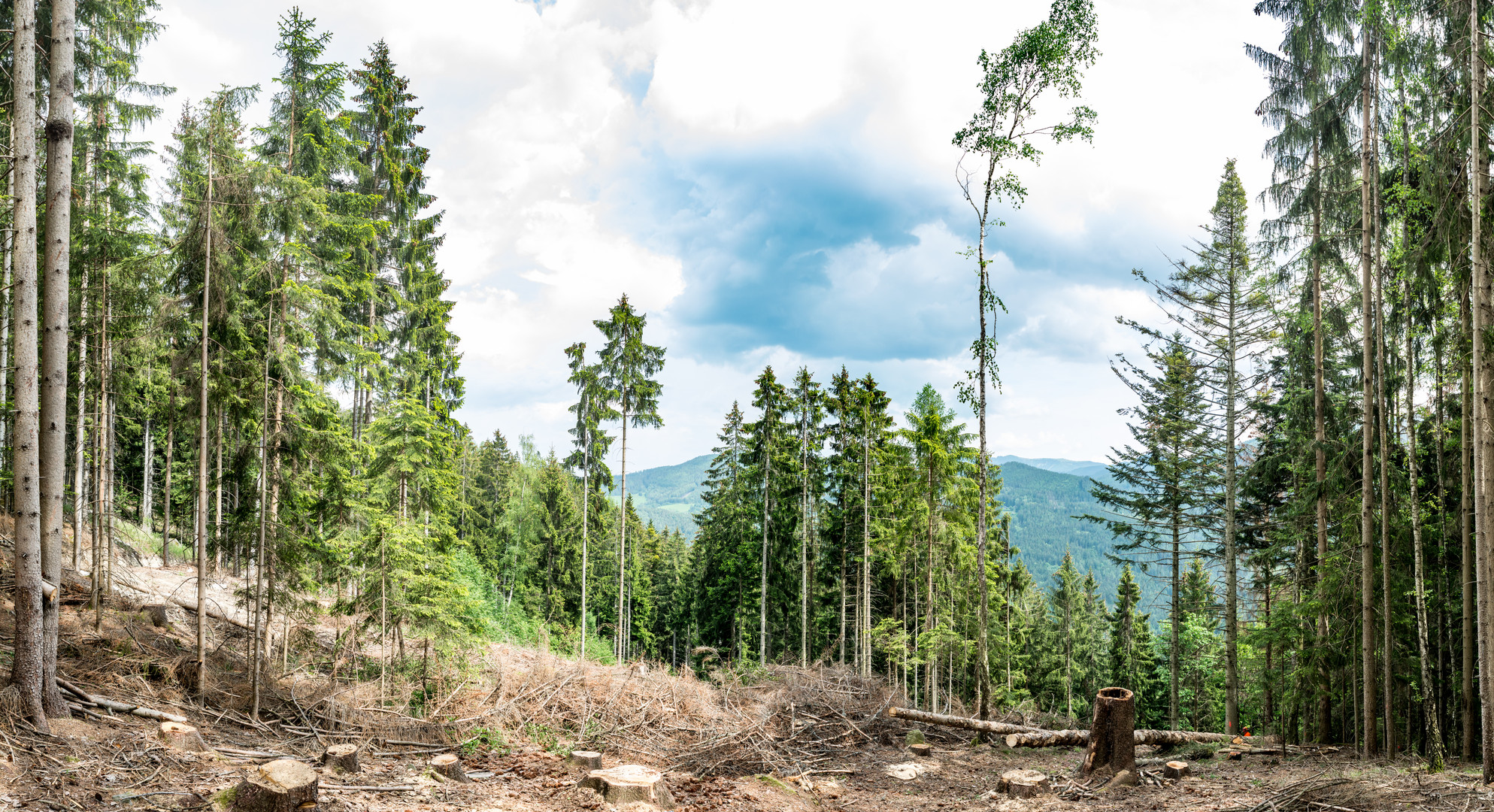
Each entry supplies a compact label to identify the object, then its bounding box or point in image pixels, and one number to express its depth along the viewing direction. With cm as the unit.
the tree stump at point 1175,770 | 1031
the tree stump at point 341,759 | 787
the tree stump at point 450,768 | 859
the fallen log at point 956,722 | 1330
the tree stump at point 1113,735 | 980
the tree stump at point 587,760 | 914
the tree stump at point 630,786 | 776
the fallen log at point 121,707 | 825
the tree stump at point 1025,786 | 932
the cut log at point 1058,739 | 1294
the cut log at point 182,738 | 743
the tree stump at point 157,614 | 1293
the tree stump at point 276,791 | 577
